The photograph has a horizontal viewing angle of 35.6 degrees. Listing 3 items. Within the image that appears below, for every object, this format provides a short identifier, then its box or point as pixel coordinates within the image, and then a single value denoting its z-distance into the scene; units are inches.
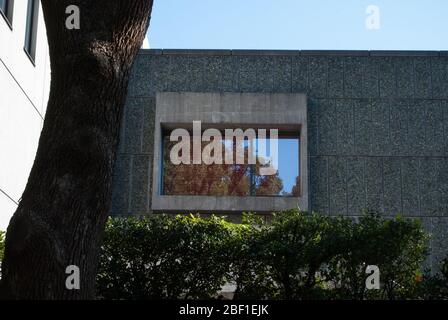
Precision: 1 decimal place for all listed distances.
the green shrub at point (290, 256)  356.2
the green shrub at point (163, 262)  371.6
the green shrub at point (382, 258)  354.0
